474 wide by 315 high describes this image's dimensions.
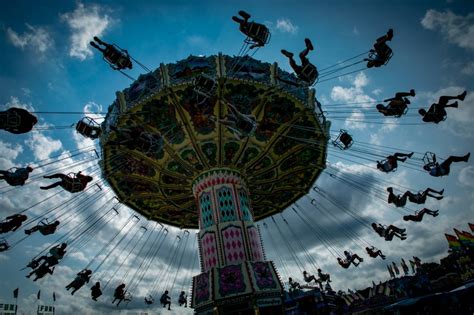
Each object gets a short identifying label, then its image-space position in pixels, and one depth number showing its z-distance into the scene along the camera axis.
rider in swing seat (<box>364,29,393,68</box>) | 9.86
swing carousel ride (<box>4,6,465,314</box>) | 10.21
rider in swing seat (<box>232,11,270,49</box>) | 8.89
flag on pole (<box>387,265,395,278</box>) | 43.43
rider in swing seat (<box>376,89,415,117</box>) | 10.73
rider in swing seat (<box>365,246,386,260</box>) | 17.85
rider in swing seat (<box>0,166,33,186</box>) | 9.57
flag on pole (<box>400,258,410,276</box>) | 41.88
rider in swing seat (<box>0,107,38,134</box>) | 8.19
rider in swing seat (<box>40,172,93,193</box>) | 10.48
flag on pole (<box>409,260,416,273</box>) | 41.28
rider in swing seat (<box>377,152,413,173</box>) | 11.94
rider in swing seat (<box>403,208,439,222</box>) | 14.13
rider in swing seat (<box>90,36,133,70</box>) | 9.62
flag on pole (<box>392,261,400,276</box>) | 43.97
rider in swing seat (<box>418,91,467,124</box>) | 10.17
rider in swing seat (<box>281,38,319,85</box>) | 10.12
